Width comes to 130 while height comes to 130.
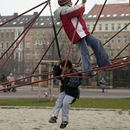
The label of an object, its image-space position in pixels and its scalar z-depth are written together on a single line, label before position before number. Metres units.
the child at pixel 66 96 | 10.01
